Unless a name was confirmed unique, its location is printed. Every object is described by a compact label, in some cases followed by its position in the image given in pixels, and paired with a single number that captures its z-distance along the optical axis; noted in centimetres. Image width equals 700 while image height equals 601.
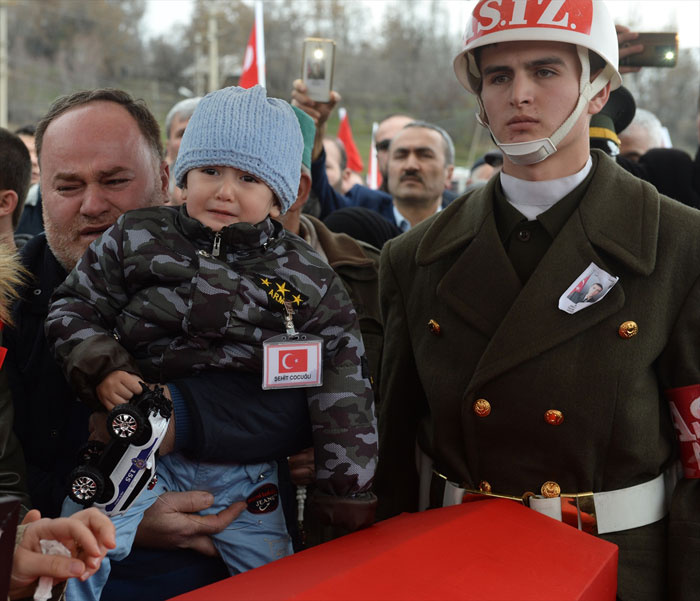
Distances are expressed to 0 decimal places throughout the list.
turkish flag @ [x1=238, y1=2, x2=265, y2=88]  617
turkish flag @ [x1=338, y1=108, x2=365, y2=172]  1152
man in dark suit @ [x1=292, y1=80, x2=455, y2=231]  616
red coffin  156
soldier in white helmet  225
